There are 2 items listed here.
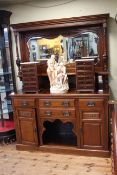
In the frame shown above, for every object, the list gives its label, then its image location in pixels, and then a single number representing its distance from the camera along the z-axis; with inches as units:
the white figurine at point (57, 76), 94.6
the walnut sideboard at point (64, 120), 89.4
